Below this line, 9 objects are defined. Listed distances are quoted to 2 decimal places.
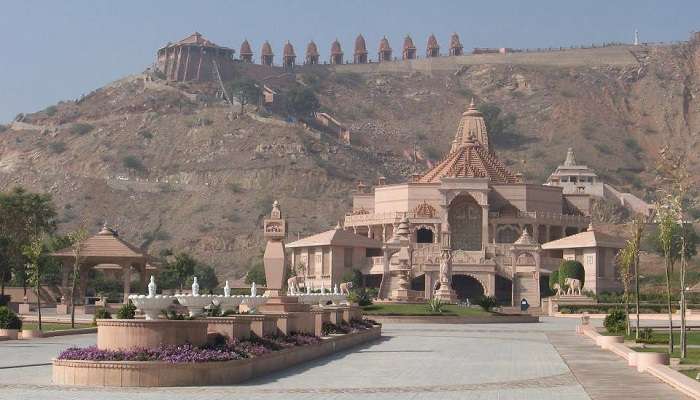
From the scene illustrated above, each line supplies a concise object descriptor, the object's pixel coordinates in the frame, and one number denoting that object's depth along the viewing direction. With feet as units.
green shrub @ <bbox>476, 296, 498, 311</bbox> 216.95
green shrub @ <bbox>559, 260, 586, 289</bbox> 266.22
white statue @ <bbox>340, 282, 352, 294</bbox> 208.23
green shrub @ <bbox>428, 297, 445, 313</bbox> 203.31
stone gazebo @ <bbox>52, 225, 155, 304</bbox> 225.15
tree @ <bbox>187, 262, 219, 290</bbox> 328.49
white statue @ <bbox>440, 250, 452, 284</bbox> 239.50
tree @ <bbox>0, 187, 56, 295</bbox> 254.27
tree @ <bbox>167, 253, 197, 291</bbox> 303.89
